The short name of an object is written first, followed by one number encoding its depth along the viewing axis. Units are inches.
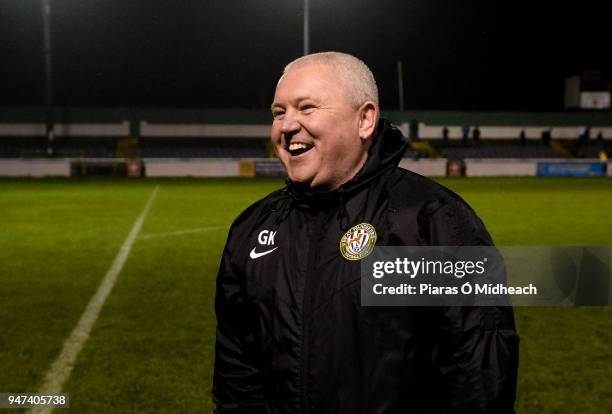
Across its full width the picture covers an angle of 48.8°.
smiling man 68.1
